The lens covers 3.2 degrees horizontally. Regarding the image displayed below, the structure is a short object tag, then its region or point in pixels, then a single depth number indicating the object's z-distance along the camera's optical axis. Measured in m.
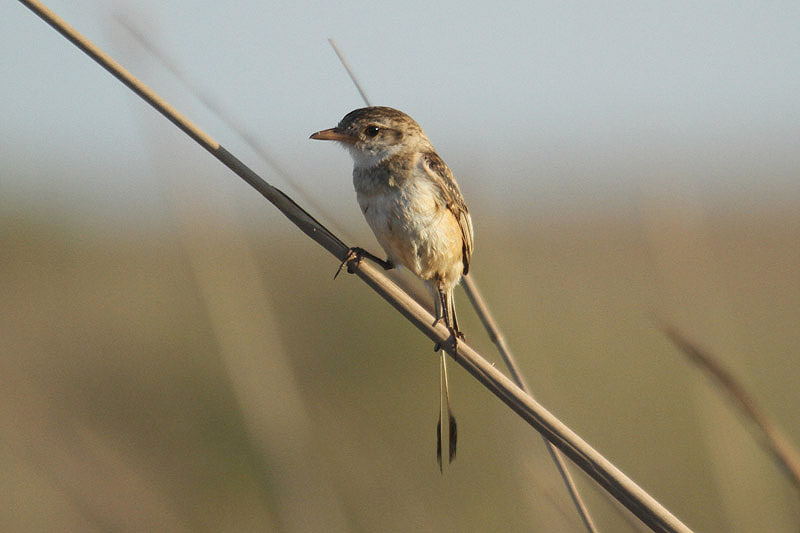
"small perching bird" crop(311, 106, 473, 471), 5.91
